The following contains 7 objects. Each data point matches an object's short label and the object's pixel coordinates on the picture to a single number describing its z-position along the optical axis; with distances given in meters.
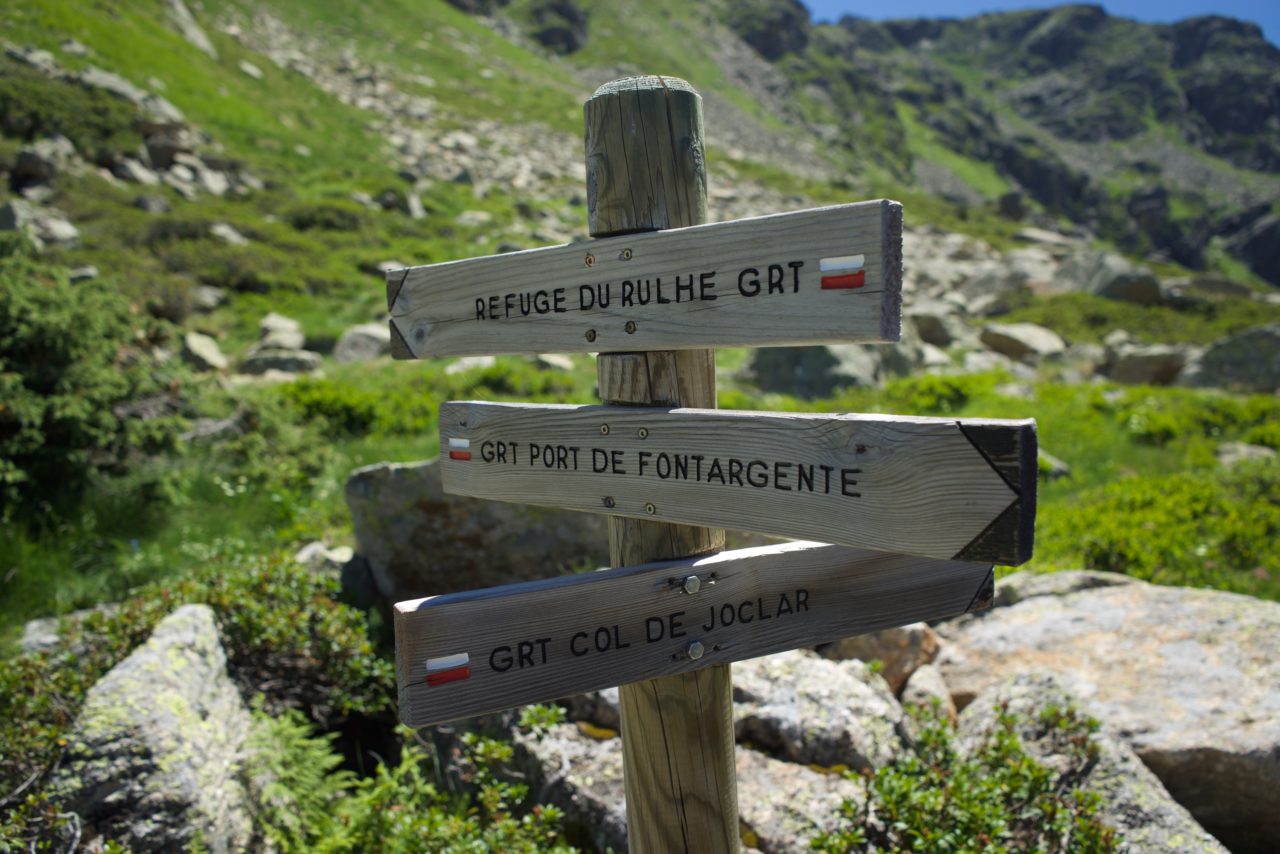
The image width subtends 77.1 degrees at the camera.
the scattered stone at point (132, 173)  19.80
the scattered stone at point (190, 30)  33.81
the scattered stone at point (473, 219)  24.23
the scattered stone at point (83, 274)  10.49
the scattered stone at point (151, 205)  17.94
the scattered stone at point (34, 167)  17.08
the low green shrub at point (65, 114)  19.16
